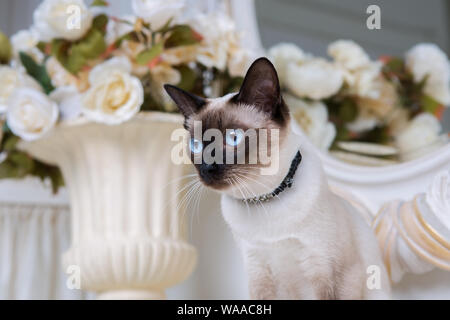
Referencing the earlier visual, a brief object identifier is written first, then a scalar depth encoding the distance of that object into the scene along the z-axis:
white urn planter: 0.82
